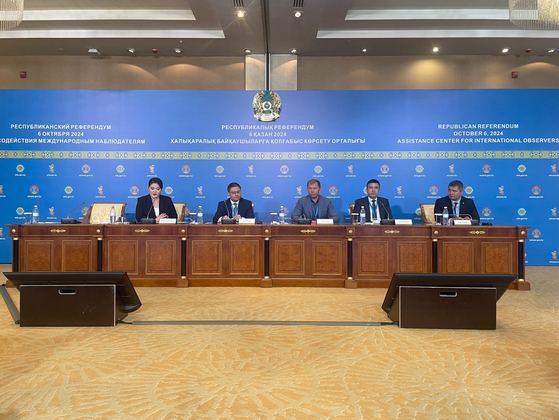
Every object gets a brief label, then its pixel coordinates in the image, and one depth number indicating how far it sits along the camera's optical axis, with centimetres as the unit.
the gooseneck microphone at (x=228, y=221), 463
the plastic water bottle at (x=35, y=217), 470
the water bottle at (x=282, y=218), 478
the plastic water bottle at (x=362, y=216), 475
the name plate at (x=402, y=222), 458
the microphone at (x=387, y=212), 517
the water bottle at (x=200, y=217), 486
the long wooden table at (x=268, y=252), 449
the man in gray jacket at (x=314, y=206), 529
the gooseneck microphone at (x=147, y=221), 459
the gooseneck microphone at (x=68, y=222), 459
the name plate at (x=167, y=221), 463
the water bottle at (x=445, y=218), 468
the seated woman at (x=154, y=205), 509
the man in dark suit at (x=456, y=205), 509
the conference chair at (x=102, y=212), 541
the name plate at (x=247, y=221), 463
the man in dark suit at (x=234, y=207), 523
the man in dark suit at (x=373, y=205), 520
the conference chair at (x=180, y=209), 553
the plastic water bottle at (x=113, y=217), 495
